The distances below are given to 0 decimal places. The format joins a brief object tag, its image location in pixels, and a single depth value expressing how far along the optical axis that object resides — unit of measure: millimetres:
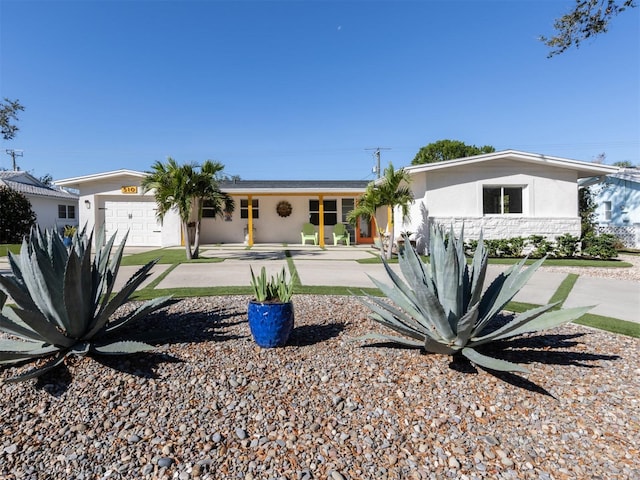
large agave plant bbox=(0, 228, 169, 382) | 2715
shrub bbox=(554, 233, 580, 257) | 12336
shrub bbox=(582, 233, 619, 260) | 11758
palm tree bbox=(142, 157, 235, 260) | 10789
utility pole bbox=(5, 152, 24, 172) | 48203
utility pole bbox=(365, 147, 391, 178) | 32781
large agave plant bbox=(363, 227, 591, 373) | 2890
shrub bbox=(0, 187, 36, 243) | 18047
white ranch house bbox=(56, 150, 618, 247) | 13234
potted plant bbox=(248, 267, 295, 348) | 3362
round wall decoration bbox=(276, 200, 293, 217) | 19328
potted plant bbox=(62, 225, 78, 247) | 15070
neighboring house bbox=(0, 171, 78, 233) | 22578
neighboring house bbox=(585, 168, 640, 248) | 17703
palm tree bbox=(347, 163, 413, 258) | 11602
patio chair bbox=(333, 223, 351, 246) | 17875
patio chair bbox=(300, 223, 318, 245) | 18111
